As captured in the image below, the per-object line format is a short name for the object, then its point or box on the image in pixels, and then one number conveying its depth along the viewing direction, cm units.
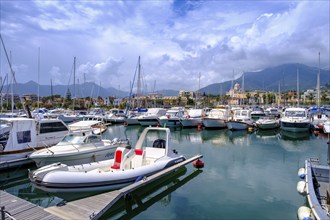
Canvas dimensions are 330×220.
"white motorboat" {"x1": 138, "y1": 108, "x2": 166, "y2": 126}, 4066
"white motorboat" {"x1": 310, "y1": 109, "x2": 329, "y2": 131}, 3262
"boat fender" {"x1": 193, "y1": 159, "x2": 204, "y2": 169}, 1566
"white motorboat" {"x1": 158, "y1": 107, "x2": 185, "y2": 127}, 4012
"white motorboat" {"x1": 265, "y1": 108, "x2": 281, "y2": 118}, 5602
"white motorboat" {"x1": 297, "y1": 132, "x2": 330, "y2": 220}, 699
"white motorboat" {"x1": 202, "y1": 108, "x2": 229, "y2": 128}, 3622
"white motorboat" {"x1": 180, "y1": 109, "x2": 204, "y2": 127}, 3953
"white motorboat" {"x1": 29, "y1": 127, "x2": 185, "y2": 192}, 1021
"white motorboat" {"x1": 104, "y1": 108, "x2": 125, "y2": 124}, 4811
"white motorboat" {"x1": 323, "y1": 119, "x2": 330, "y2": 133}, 2858
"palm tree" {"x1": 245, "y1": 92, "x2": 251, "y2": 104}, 13549
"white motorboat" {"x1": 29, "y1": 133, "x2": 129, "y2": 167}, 1398
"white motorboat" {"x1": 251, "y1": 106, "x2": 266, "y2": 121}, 5815
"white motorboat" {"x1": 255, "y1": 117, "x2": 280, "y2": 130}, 3491
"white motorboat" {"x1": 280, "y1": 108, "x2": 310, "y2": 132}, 3081
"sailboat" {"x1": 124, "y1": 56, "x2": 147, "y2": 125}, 4425
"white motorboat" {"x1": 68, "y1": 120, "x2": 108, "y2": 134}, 2212
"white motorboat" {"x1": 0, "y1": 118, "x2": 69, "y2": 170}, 1474
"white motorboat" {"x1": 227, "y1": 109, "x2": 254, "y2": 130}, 3472
